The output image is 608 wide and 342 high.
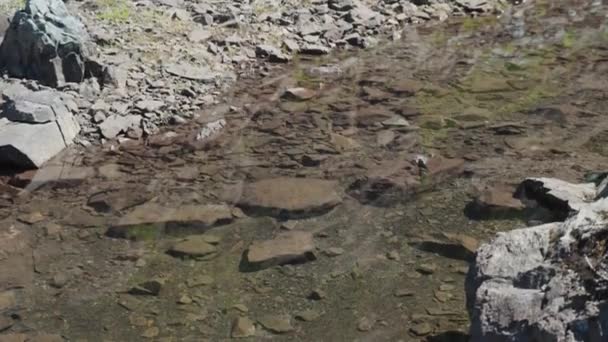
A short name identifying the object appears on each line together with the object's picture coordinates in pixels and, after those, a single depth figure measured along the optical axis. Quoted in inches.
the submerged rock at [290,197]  237.8
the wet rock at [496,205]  224.1
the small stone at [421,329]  175.3
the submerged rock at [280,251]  208.2
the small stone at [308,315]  183.9
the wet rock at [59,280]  206.4
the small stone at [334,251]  211.8
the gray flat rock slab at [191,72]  354.0
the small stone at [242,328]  180.2
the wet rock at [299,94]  339.9
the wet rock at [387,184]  242.2
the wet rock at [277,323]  180.5
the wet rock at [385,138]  288.2
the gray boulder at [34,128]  281.1
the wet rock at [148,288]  199.0
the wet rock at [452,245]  205.8
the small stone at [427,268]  198.4
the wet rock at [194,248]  216.1
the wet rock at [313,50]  406.0
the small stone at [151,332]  182.2
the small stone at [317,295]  192.1
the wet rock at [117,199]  249.4
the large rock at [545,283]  126.3
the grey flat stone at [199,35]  394.6
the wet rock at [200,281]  201.3
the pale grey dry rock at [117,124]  305.0
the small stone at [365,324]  179.3
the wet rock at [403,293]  190.1
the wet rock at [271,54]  391.5
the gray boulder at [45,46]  335.9
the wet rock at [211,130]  303.9
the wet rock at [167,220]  231.1
